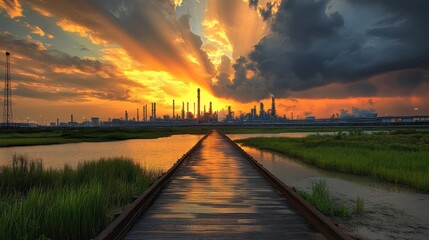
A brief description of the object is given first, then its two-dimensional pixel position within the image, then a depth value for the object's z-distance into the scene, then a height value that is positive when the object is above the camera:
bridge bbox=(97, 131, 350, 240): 5.59 -2.02
